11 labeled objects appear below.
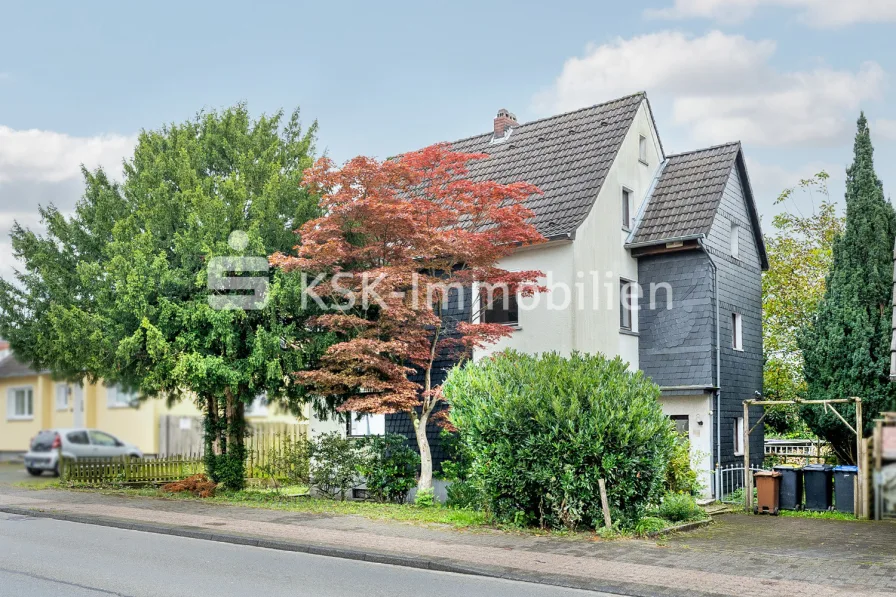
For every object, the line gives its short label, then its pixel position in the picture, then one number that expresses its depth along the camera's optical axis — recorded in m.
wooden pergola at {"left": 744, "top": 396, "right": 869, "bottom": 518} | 16.99
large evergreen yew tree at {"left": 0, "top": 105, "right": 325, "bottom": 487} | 17.61
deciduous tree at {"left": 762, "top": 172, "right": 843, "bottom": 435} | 32.09
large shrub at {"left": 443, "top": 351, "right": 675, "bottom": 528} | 13.83
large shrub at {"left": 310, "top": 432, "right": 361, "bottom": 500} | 20.03
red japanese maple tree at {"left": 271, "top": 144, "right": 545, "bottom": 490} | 17.89
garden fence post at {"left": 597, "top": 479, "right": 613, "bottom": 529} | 13.77
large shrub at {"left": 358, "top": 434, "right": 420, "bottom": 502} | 19.72
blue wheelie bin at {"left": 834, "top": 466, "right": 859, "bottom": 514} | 17.55
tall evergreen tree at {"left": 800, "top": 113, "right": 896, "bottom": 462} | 20.58
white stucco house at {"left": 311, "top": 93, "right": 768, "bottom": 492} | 20.75
